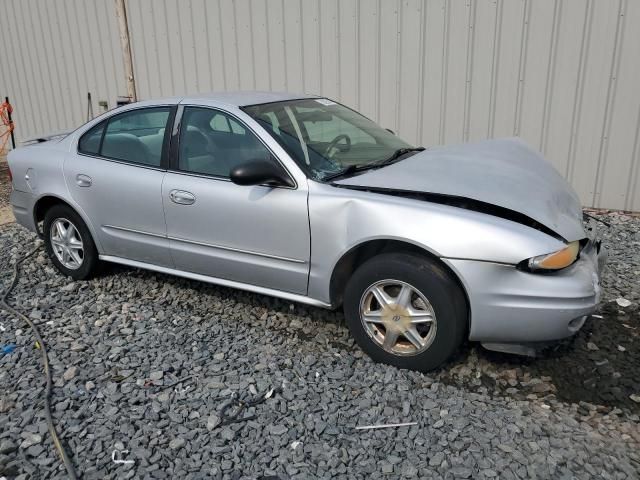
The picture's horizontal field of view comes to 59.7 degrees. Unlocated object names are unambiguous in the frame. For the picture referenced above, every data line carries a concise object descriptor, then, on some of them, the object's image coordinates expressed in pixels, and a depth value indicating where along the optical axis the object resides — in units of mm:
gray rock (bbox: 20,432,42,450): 2711
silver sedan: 2871
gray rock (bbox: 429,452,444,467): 2500
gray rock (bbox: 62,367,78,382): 3264
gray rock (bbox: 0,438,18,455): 2664
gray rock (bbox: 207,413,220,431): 2797
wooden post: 8414
